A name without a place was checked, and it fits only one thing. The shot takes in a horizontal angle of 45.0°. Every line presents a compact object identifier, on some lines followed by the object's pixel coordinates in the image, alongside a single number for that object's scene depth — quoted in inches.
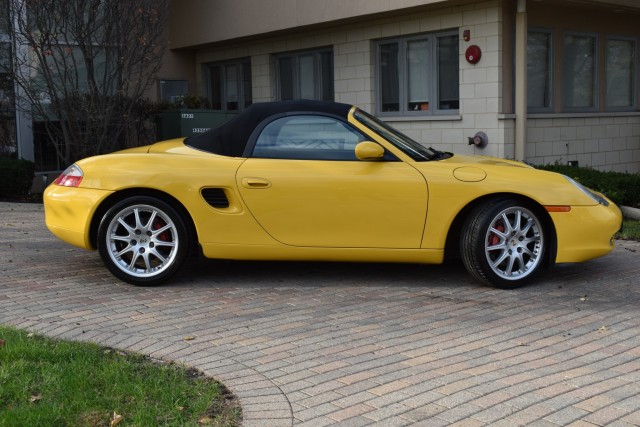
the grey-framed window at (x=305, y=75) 580.9
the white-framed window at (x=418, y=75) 490.3
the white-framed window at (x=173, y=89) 658.8
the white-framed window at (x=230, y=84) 654.5
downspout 442.3
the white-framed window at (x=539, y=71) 487.5
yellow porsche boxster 241.3
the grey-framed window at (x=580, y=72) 511.5
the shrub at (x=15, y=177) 494.0
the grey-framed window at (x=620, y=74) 538.6
